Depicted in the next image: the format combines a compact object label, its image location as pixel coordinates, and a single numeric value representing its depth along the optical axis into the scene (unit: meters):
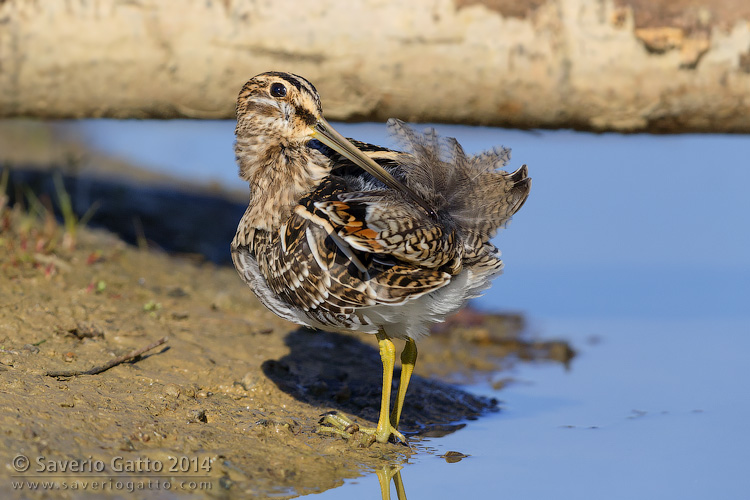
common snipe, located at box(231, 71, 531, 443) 7.71
